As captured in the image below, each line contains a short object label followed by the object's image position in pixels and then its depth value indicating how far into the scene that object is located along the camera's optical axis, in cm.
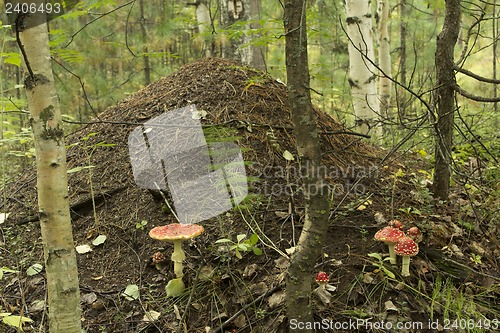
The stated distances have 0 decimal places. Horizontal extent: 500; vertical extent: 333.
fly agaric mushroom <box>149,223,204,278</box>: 261
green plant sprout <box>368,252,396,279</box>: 254
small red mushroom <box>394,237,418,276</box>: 249
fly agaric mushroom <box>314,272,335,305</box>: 241
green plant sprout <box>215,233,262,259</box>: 256
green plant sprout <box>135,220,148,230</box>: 323
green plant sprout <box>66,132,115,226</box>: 337
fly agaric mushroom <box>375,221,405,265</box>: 255
